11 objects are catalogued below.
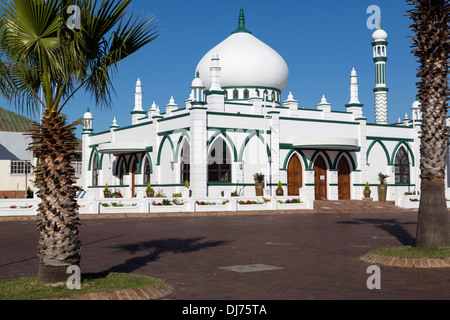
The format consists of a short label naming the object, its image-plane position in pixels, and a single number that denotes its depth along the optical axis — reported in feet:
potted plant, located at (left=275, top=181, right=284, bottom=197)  116.98
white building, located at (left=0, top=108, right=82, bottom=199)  170.40
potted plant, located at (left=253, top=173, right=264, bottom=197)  118.93
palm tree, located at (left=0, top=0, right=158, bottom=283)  25.62
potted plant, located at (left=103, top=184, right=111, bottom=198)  140.15
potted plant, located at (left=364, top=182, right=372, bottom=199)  130.93
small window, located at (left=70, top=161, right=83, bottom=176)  202.28
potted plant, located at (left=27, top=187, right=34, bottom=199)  160.74
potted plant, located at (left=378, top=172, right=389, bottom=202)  128.77
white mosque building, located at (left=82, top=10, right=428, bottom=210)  119.96
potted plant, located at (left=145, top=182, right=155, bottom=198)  116.67
